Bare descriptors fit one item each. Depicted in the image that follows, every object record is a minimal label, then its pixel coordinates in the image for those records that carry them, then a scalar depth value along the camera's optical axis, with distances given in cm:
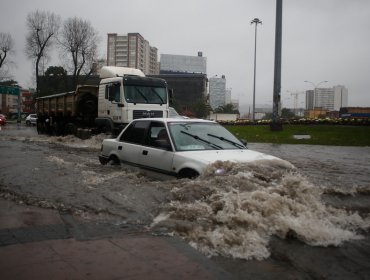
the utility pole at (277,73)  2592
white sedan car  654
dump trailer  1617
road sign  5688
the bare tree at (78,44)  5694
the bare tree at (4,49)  6084
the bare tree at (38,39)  5797
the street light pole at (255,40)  5353
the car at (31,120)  4906
